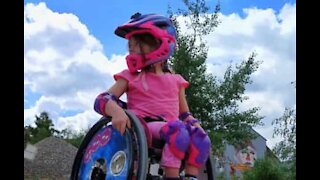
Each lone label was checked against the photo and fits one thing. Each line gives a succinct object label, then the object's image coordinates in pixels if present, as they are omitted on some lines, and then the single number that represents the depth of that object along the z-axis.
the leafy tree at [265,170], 8.63
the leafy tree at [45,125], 23.81
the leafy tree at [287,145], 7.93
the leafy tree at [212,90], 7.59
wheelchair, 2.09
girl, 2.21
